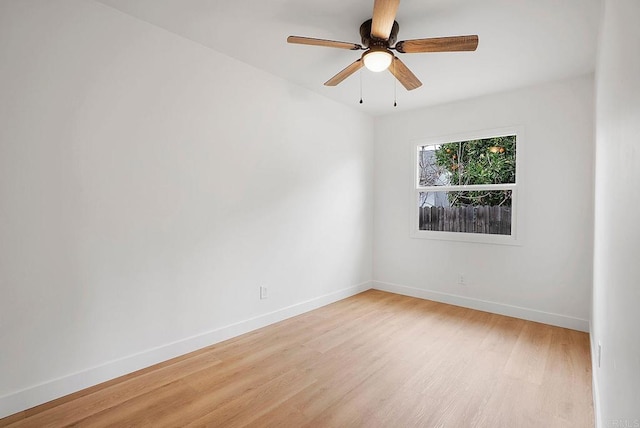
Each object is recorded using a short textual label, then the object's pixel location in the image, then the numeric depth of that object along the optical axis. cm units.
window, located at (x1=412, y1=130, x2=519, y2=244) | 375
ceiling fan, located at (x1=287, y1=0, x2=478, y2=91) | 198
